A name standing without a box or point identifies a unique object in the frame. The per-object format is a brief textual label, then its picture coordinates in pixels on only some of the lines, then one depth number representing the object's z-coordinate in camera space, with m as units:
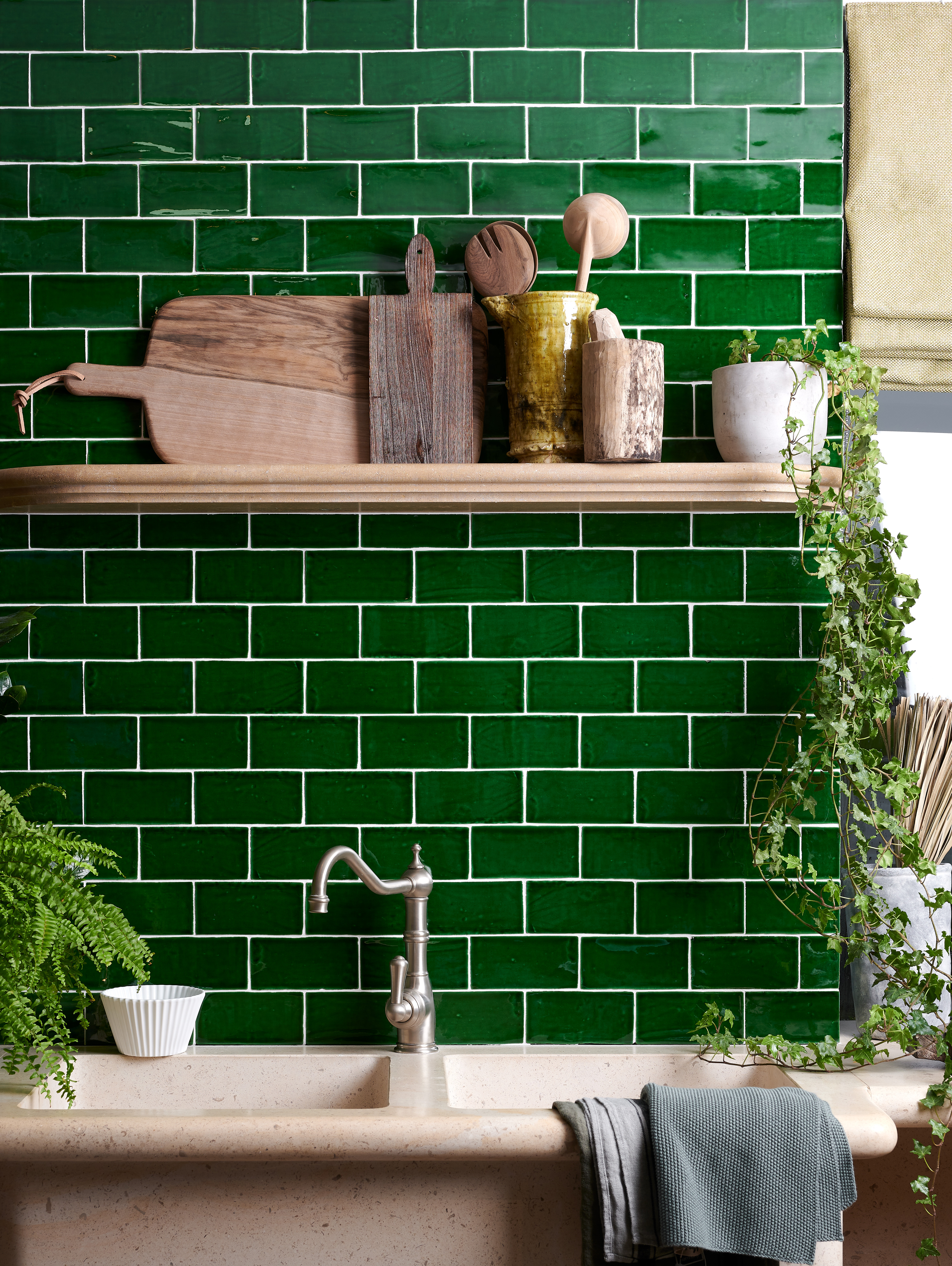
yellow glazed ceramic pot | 1.64
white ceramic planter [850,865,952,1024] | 1.74
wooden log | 1.56
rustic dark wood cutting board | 1.71
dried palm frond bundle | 1.74
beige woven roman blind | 1.81
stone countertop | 1.33
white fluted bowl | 1.61
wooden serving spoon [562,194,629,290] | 1.66
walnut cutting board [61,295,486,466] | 1.73
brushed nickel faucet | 1.65
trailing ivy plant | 1.57
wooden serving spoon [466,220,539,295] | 1.68
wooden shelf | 1.59
